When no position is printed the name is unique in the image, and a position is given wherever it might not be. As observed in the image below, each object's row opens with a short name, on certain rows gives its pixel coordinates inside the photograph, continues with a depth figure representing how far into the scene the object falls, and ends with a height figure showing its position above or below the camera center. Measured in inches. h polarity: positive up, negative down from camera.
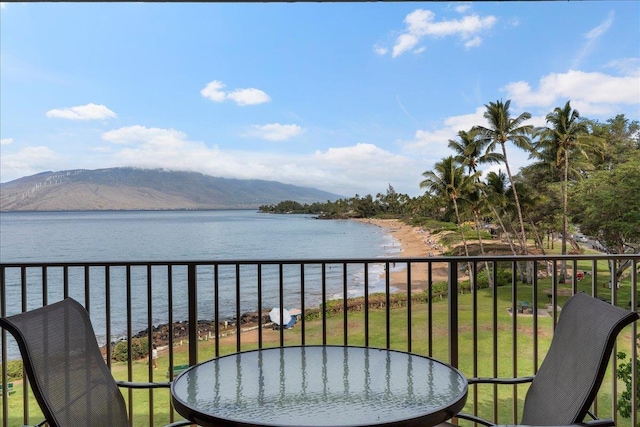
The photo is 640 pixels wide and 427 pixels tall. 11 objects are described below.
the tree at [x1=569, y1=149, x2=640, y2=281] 627.8 +8.1
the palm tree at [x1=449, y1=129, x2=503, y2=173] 967.6 +133.8
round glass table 50.2 -22.2
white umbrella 639.8 -157.0
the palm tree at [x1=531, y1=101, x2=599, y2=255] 888.3 +136.3
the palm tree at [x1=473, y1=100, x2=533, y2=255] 917.2 +170.6
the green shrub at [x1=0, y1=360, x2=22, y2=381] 507.2 -168.7
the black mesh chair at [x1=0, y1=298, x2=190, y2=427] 57.1 -20.7
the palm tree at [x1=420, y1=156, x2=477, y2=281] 1023.0 +73.4
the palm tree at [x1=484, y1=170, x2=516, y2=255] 1005.8 +51.5
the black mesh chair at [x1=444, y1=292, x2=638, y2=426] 53.6 -19.7
